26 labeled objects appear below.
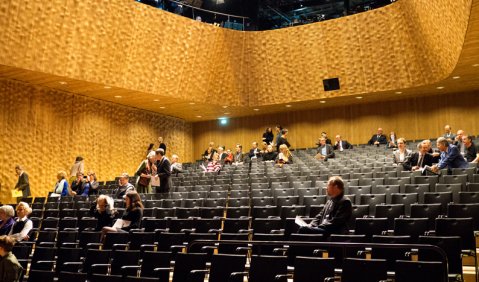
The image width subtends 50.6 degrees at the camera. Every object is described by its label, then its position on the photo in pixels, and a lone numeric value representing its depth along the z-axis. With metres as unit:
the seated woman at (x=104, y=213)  6.50
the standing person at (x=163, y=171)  8.43
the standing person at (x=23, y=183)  10.70
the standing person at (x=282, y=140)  12.84
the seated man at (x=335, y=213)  4.88
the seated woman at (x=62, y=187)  10.14
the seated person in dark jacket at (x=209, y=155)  14.12
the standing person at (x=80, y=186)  10.48
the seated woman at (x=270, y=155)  12.77
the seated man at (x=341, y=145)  14.22
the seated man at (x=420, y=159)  7.71
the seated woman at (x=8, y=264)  4.53
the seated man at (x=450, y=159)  7.40
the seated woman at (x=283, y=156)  11.40
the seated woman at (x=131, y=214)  6.23
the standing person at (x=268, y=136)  15.17
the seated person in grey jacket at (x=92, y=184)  10.59
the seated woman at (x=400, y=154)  8.93
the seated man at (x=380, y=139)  14.42
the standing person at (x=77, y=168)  11.48
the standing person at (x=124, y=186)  8.00
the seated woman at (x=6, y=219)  6.34
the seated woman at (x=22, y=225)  6.37
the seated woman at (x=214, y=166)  12.39
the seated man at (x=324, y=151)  12.26
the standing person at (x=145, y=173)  8.74
